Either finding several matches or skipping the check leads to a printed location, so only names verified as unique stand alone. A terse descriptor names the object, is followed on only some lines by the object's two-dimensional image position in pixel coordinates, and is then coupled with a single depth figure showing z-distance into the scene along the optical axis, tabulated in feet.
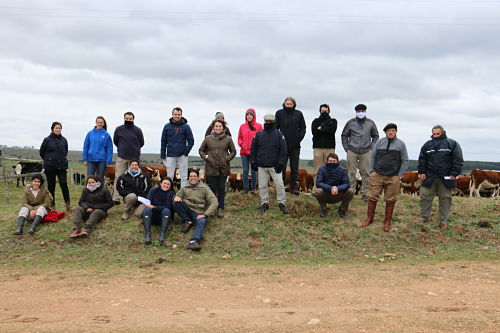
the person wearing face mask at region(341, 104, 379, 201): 34.01
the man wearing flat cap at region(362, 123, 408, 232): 30.09
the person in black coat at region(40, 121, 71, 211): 33.04
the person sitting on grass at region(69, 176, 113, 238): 29.86
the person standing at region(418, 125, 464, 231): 30.01
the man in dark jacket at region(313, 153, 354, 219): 30.91
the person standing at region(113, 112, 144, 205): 33.19
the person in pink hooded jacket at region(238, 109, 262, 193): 34.40
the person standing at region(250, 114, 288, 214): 31.07
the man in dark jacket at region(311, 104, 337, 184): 34.53
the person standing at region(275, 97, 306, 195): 33.73
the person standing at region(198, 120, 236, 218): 31.24
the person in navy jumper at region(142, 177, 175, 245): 28.89
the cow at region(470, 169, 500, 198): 62.59
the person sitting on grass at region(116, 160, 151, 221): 31.24
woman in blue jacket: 33.17
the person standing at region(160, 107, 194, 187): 32.94
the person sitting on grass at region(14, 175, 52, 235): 30.63
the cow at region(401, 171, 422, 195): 62.09
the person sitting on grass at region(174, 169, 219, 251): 29.45
